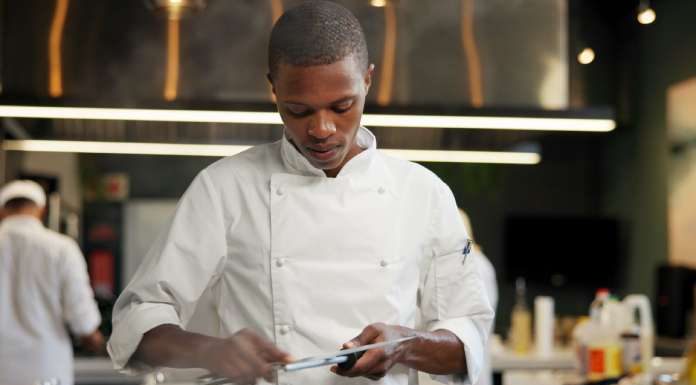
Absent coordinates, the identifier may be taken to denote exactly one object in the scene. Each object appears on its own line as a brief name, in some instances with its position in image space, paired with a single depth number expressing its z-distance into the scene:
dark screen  7.62
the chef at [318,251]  1.44
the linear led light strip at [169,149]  5.09
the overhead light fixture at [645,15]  3.98
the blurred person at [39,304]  4.54
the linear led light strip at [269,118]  3.77
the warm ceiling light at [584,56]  4.23
